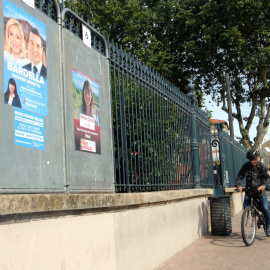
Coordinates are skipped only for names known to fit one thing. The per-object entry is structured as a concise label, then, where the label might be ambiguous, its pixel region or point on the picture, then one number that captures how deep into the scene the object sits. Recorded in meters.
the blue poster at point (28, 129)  3.87
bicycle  8.38
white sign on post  5.46
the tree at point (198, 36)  24.73
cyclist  9.00
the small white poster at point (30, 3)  4.22
